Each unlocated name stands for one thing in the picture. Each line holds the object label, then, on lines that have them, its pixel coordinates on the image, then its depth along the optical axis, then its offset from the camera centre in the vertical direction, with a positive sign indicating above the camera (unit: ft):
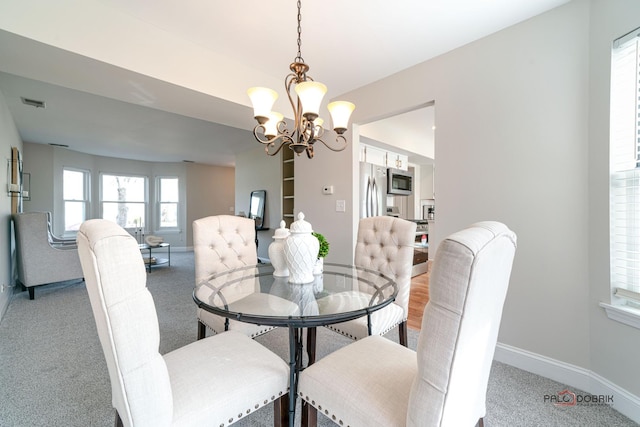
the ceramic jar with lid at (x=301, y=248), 4.99 -0.67
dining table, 3.72 -1.45
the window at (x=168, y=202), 25.66 +0.98
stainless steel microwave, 13.88 +1.64
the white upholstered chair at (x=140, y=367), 2.26 -1.43
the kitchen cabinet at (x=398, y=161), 15.56 +3.04
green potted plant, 6.01 -0.92
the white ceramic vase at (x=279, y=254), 5.80 -0.89
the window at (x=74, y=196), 20.34 +1.23
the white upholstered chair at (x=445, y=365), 2.18 -1.37
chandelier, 4.95 +2.01
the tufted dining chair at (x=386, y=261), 5.34 -1.19
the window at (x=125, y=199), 23.09 +1.16
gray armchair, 11.10 -1.79
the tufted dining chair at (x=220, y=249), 5.81 -0.90
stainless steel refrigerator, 11.66 +0.99
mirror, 18.43 +0.43
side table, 16.76 -3.11
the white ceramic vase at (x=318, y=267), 5.99 -1.23
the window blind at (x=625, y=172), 4.84 +0.73
